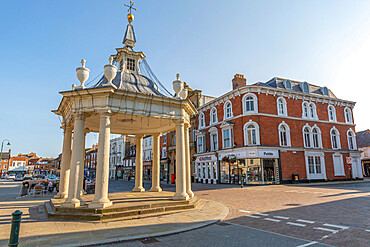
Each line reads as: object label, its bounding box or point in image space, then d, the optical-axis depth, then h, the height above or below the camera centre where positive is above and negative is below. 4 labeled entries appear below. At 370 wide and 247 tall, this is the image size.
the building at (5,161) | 91.54 +2.59
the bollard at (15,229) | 4.64 -1.28
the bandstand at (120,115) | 9.01 +2.52
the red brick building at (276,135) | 27.27 +3.85
